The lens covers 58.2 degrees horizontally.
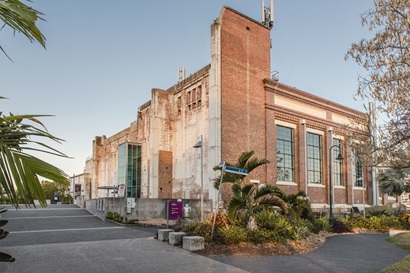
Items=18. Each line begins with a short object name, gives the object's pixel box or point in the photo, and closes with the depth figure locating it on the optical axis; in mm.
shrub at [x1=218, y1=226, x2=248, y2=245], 12045
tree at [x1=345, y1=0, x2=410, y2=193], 9438
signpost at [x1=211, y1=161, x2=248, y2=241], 12852
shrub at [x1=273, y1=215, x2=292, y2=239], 13195
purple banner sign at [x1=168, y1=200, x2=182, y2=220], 17016
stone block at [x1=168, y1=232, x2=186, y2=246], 12578
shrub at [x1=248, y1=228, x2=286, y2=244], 12430
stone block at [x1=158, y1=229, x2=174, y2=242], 13523
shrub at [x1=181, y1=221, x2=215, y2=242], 12670
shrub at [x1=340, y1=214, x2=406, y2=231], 20453
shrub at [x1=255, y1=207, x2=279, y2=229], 13695
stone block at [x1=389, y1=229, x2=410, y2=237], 18422
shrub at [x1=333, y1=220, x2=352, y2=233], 19078
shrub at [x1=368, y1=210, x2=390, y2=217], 23875
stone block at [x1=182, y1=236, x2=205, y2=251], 11641
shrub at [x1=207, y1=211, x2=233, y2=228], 13484
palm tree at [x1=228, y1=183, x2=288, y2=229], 13219
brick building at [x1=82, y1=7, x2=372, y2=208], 25297
